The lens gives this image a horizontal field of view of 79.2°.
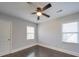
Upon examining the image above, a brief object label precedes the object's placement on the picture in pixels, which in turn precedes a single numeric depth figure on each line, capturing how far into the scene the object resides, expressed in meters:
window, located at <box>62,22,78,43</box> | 1.58
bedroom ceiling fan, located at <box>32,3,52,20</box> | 1.15
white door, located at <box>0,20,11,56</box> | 1.54
